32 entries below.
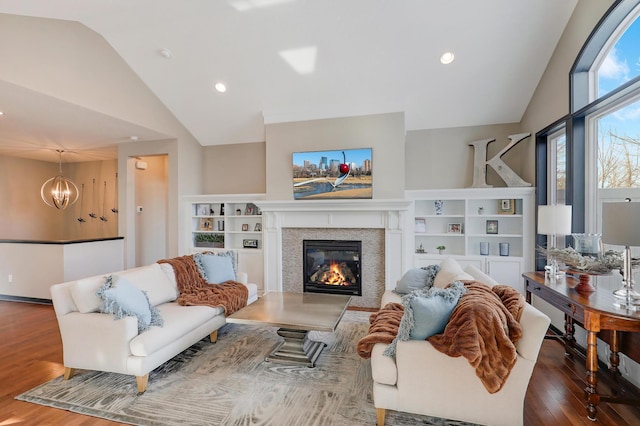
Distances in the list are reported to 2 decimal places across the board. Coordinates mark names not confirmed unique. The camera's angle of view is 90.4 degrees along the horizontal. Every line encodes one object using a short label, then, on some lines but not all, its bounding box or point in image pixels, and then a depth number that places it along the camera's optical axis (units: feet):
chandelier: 20.98
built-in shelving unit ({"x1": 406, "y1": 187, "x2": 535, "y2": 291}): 14.57
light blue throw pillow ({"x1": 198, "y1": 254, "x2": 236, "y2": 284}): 12.83
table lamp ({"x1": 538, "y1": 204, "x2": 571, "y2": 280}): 9.39
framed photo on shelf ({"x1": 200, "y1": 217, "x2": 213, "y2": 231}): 19.52
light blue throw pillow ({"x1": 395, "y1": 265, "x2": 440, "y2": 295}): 11.21
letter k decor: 14.69
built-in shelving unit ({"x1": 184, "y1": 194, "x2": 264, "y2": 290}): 18.11
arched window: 8.73
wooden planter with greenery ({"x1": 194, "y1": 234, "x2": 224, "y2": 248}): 19.21
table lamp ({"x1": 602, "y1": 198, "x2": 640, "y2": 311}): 6.01
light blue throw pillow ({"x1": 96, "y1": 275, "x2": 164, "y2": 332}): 8.32
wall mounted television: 15.19
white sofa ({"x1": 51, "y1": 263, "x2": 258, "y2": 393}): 8.08
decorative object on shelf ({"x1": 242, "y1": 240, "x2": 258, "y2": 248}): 18.55
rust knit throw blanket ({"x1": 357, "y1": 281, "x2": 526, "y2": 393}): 5.89
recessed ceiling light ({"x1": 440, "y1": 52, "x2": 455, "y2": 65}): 12.75
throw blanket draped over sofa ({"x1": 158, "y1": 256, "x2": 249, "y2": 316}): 11.05
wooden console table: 6.51
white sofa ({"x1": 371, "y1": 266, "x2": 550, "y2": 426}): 6.17
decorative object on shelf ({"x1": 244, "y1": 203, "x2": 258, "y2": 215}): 18.66
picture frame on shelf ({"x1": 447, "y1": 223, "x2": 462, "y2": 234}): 15.87
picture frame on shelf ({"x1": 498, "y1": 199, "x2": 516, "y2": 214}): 15.12
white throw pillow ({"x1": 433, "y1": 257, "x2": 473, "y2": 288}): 9.41
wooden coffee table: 9.13
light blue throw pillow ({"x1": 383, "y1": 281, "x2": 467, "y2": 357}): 6.56
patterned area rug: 7.05
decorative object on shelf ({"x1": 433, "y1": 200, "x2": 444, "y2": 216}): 16.10
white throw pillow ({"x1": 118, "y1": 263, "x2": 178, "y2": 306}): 10.28
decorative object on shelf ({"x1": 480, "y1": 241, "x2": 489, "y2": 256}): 15.30
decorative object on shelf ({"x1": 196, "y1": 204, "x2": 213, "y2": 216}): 19.40
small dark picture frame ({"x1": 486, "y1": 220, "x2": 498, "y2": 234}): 15.48
